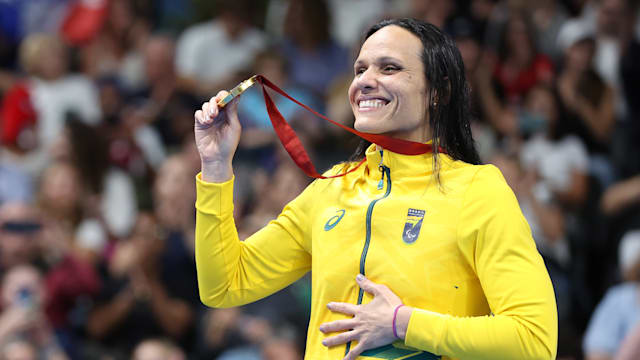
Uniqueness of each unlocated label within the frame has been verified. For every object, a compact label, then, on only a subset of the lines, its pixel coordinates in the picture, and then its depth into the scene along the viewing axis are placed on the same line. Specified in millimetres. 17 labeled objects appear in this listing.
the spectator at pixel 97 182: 12930
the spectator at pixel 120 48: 14977
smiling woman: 4250
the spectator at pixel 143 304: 11062
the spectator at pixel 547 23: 12805
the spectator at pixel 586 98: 11609
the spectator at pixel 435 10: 12937
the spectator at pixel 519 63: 12508
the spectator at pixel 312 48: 13492
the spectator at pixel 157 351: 10203
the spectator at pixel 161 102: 13734
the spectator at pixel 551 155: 11211
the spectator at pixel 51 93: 14102
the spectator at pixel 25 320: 10320
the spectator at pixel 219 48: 14125
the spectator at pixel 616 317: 9594
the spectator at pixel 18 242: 11711
